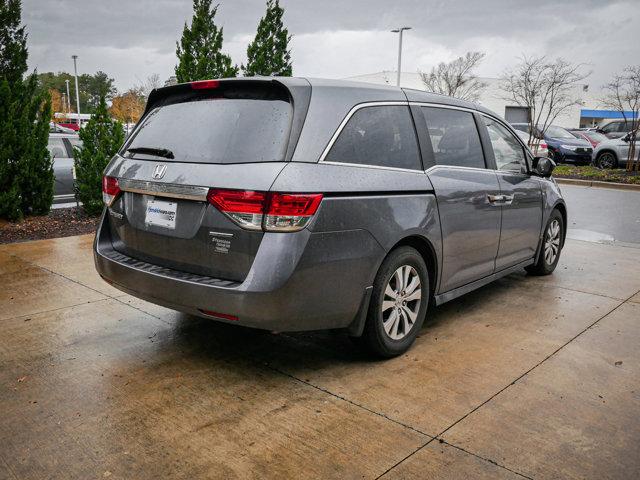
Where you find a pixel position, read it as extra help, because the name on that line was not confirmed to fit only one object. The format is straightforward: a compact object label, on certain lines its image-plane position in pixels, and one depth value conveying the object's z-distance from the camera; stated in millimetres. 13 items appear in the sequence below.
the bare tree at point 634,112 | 17125
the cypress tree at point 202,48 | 10414
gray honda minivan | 2955
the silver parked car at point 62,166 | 10094
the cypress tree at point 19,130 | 7852
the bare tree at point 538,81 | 23359
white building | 48812
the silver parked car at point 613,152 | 18078
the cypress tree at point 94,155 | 8766
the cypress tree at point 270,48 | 12641
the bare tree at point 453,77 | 36781
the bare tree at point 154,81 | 38888
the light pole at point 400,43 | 35406
